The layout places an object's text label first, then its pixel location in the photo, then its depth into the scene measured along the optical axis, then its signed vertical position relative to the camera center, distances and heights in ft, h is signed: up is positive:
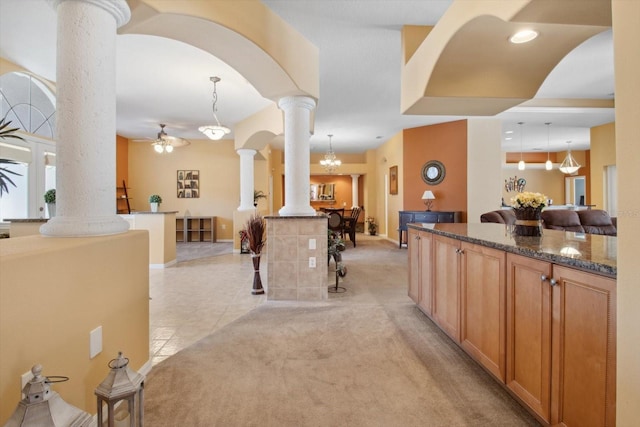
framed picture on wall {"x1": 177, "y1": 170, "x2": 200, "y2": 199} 30.14 +3.02
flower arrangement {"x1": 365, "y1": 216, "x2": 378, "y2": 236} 36.27 -1.54
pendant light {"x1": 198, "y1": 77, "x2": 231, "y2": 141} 17.52 +4.43
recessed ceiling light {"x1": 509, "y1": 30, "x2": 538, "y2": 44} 7.66 +4.18
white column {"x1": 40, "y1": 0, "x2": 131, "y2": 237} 5.70 +1.61
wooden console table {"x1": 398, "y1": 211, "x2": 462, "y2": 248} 23.80 -0.27
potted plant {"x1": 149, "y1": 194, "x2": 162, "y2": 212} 21.08 +0.73
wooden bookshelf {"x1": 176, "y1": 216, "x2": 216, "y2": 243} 29.94 -1.45
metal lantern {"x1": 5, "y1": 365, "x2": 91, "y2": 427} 2.86 -1.74
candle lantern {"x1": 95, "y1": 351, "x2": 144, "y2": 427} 3.78 -2.06
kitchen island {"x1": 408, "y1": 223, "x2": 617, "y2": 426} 3.88 -1.58
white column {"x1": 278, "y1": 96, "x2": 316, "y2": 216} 12.59 +2.35
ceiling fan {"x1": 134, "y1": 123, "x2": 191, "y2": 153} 21.90 +4.74
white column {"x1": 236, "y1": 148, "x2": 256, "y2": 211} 24.72 +2.44
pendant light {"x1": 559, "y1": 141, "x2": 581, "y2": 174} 25.17 +3.57
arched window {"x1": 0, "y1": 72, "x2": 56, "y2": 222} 15.96 +3.81
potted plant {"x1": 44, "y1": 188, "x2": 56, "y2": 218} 12.58 +0.52
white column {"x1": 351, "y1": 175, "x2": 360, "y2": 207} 41.98 +2.89
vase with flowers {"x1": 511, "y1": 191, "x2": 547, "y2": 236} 7.38 -0.03
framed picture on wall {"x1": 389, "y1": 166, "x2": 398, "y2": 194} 29.07 +2.98
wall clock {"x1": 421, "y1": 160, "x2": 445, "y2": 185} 25.27 +3.11
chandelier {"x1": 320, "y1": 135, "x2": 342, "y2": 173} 31.33 +4.93
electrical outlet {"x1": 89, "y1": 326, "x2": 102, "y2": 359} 5.10 -2.02
